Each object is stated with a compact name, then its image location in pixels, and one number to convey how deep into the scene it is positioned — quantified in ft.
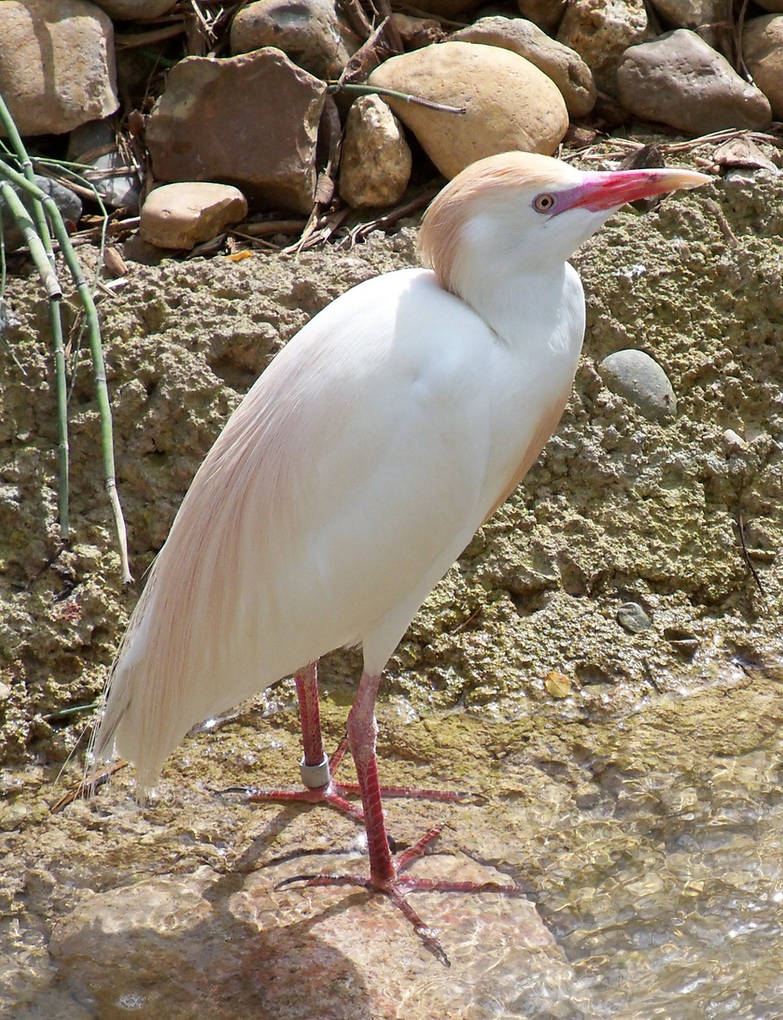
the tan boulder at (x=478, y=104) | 26.58
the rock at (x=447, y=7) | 30.66
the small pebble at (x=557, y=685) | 22.54
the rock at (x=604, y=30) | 29.43
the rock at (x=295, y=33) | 28.19
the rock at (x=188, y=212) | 25.99
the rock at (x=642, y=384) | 25.08
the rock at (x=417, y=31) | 29.71
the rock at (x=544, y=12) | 29.94
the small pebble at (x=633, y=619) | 23.48
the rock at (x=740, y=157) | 27.58
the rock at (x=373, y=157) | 27.27
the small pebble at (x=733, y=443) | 24.89
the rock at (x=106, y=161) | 27.40
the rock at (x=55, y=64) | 26.25
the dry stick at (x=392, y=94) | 26.33
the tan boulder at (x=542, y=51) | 28.35
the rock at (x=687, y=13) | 30.27
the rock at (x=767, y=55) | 29.55
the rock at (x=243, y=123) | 27.07
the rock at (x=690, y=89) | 28.76
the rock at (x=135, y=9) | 27.78
